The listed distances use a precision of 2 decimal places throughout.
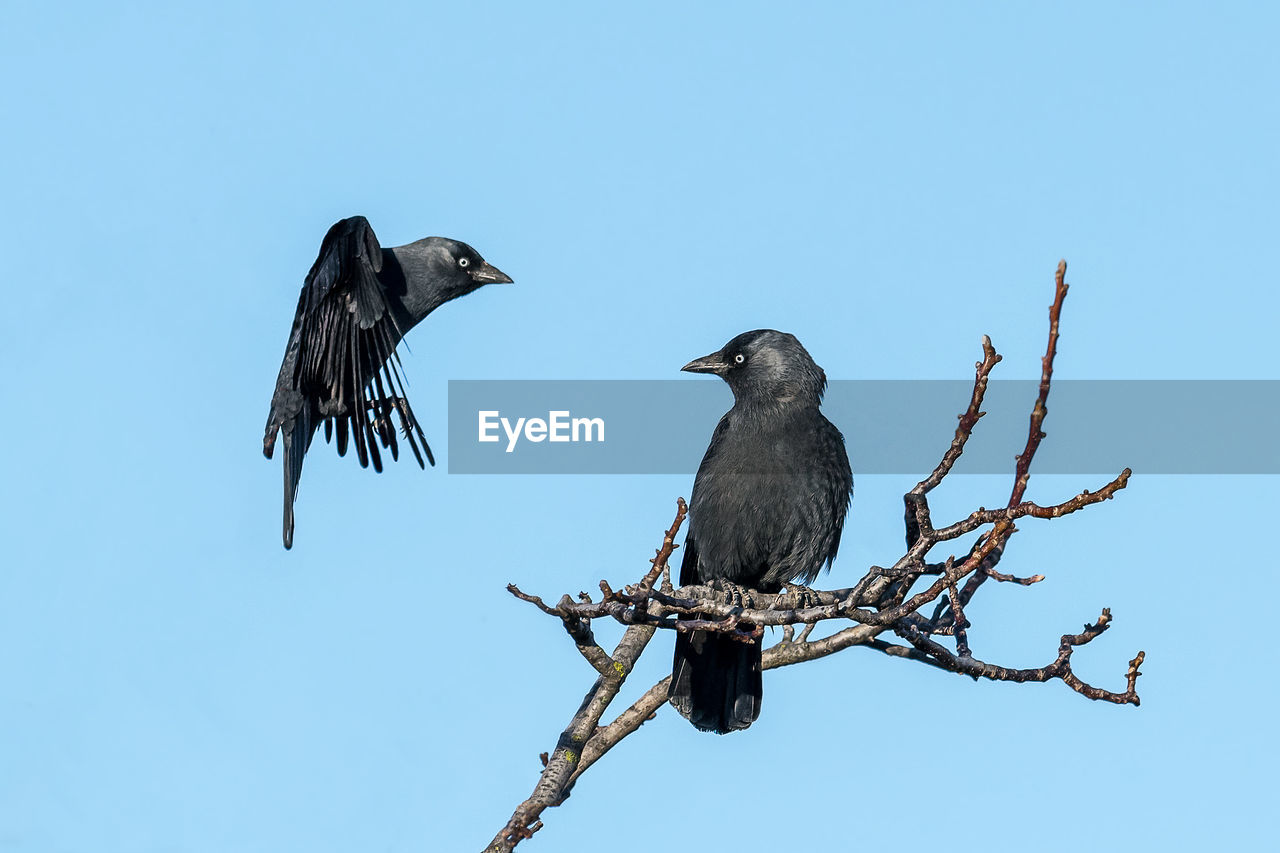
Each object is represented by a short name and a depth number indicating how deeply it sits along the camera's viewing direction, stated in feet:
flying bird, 45.06
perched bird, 46.06
